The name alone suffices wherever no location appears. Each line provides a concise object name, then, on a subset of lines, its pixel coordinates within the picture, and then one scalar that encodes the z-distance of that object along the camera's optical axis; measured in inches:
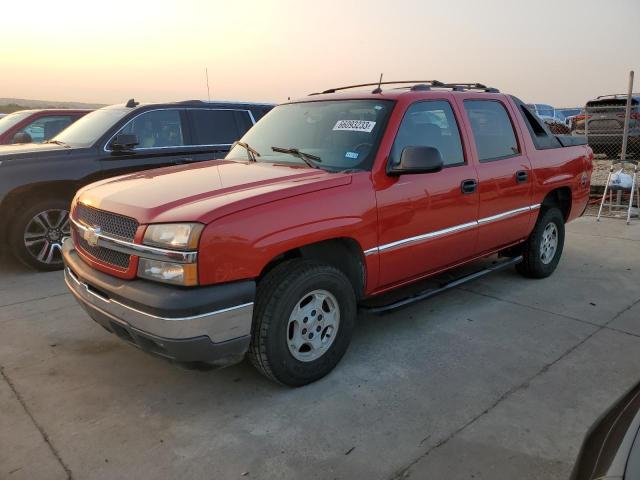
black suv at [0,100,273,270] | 216.1
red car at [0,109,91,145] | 307.7
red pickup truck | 106.0
